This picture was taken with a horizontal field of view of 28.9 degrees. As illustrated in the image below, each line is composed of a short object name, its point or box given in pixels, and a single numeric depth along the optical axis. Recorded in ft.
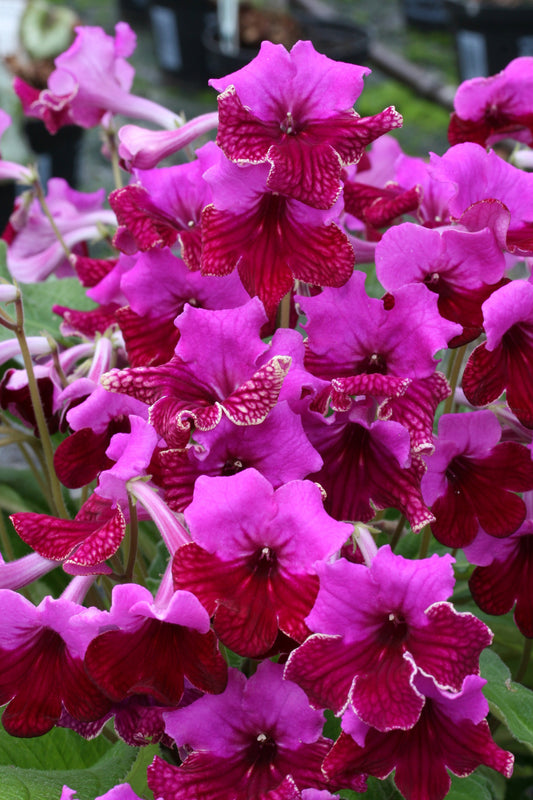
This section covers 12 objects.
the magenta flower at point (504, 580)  2.72
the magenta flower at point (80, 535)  2.10
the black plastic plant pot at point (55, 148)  12.48
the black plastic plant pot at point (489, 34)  14.23
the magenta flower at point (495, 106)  3.10
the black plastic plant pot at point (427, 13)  18.12
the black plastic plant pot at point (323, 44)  13.07
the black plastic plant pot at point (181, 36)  16.48
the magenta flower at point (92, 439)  2.58
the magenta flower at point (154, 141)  2.82
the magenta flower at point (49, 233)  4.07
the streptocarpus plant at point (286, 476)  2.06
